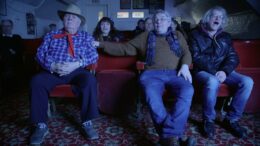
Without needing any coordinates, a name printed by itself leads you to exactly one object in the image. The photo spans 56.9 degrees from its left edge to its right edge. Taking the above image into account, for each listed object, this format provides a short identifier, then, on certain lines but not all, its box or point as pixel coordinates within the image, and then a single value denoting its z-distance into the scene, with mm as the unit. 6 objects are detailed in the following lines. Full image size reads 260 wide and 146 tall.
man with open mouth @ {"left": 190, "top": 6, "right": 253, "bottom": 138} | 2068
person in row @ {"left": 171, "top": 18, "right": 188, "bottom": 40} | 3703
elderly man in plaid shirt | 1958
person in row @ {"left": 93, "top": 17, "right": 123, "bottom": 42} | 3473
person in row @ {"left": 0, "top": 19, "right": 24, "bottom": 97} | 3336
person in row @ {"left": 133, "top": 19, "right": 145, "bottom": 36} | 5242
